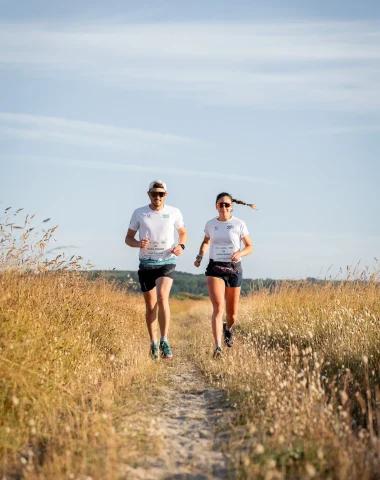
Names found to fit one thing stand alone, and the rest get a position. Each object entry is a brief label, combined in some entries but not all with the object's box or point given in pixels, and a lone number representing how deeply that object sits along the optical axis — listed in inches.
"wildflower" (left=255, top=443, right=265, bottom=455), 151.9
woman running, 377.4
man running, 363.3
